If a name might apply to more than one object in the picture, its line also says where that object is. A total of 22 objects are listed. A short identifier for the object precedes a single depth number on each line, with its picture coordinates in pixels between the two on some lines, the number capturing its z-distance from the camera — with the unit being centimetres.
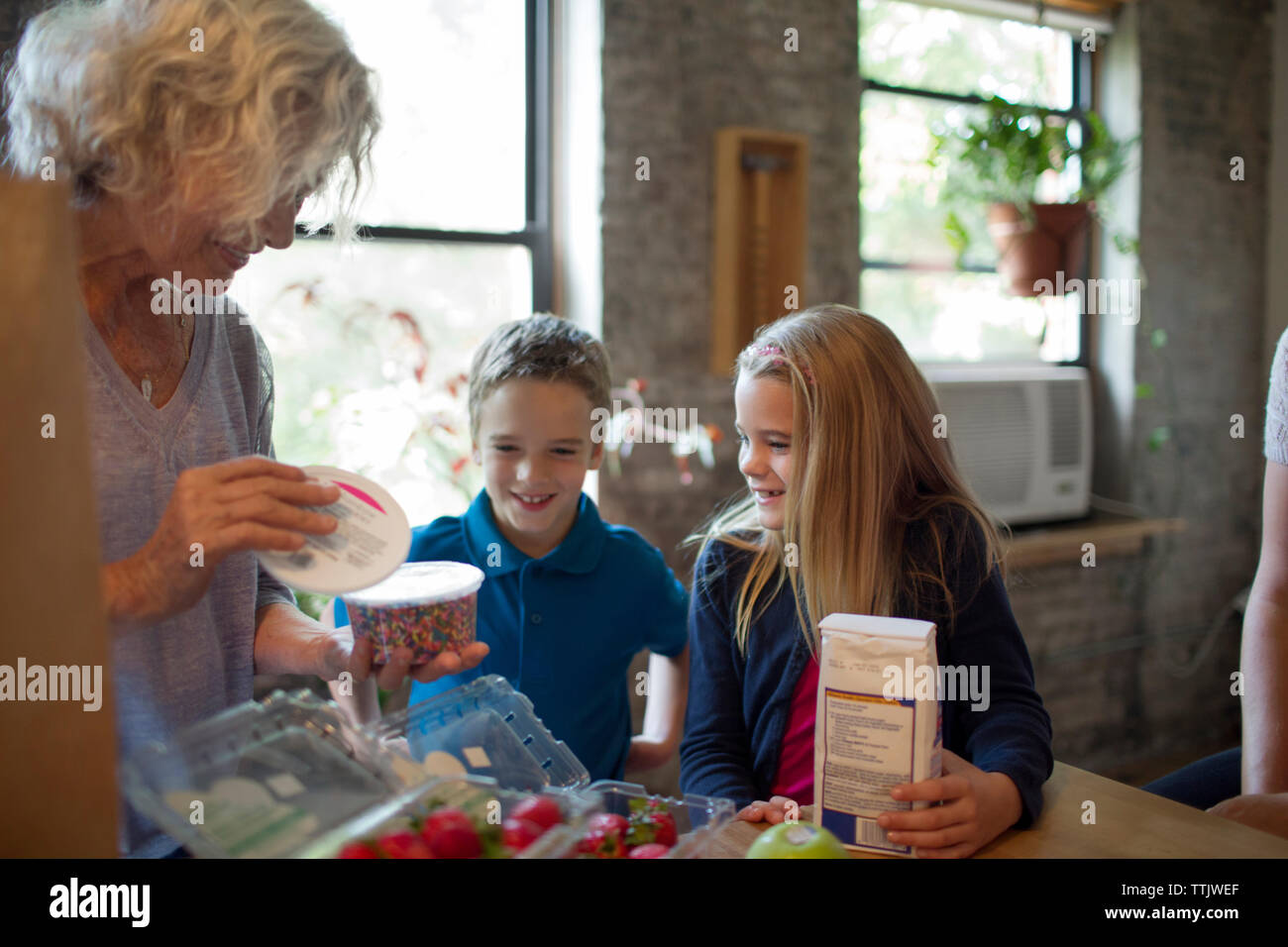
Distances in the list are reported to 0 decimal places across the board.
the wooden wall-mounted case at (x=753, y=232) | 269
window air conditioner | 330
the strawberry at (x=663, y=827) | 91
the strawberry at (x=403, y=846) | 77
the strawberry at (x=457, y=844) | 79
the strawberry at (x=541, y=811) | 85
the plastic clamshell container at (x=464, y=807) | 79
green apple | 82
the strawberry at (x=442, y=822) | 80
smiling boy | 165
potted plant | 325
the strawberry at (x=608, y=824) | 88
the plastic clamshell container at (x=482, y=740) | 99
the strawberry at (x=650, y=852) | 86
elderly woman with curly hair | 92
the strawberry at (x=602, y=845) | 85
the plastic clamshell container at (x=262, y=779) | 77
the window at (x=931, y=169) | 331
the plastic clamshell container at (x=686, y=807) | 97
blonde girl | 140
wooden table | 106
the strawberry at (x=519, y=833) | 81
